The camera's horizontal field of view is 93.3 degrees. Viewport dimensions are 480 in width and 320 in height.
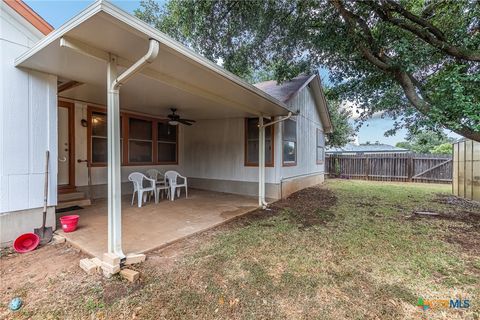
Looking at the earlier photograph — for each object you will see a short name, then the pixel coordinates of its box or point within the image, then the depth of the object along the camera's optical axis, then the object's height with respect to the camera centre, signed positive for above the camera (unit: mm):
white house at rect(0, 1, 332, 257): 2662 +935
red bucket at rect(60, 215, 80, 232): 3607 -1060
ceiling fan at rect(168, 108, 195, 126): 6184 +1053
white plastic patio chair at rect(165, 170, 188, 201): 6219 -693
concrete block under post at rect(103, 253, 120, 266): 2592 -1172
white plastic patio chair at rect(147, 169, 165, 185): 6910 -495
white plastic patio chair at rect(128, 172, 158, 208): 5401 -712
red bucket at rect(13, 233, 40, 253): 3137 -1209
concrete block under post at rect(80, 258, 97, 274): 2619 -1278
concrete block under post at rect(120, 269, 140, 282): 2480 -1304
